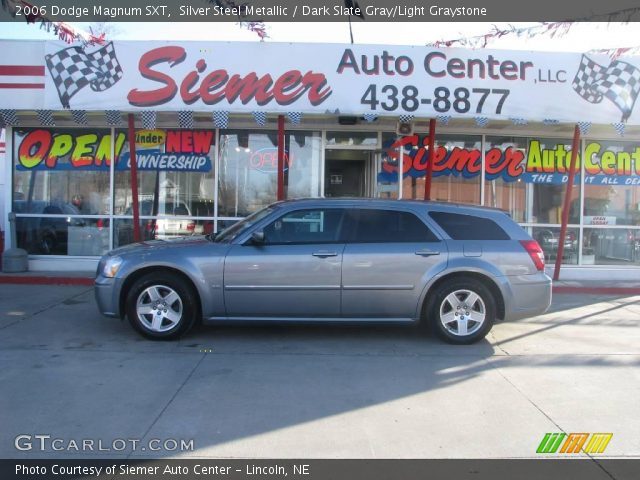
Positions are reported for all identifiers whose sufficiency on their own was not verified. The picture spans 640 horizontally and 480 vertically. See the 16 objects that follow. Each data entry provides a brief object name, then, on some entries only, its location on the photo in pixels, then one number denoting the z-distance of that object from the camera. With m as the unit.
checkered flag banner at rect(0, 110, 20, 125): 10.14
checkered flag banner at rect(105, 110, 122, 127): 9.66
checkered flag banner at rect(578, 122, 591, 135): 9.84
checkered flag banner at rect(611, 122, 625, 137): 9.77
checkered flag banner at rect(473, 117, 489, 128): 9.58
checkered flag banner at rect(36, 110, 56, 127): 9.86
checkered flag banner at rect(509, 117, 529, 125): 9.63
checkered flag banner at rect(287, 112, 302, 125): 9.52
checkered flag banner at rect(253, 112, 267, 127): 9.47
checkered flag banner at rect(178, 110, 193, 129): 9.62
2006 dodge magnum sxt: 6.57
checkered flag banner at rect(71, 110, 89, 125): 9.75
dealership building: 11.52
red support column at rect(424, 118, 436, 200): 10.14
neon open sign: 11.75
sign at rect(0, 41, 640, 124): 9.50
